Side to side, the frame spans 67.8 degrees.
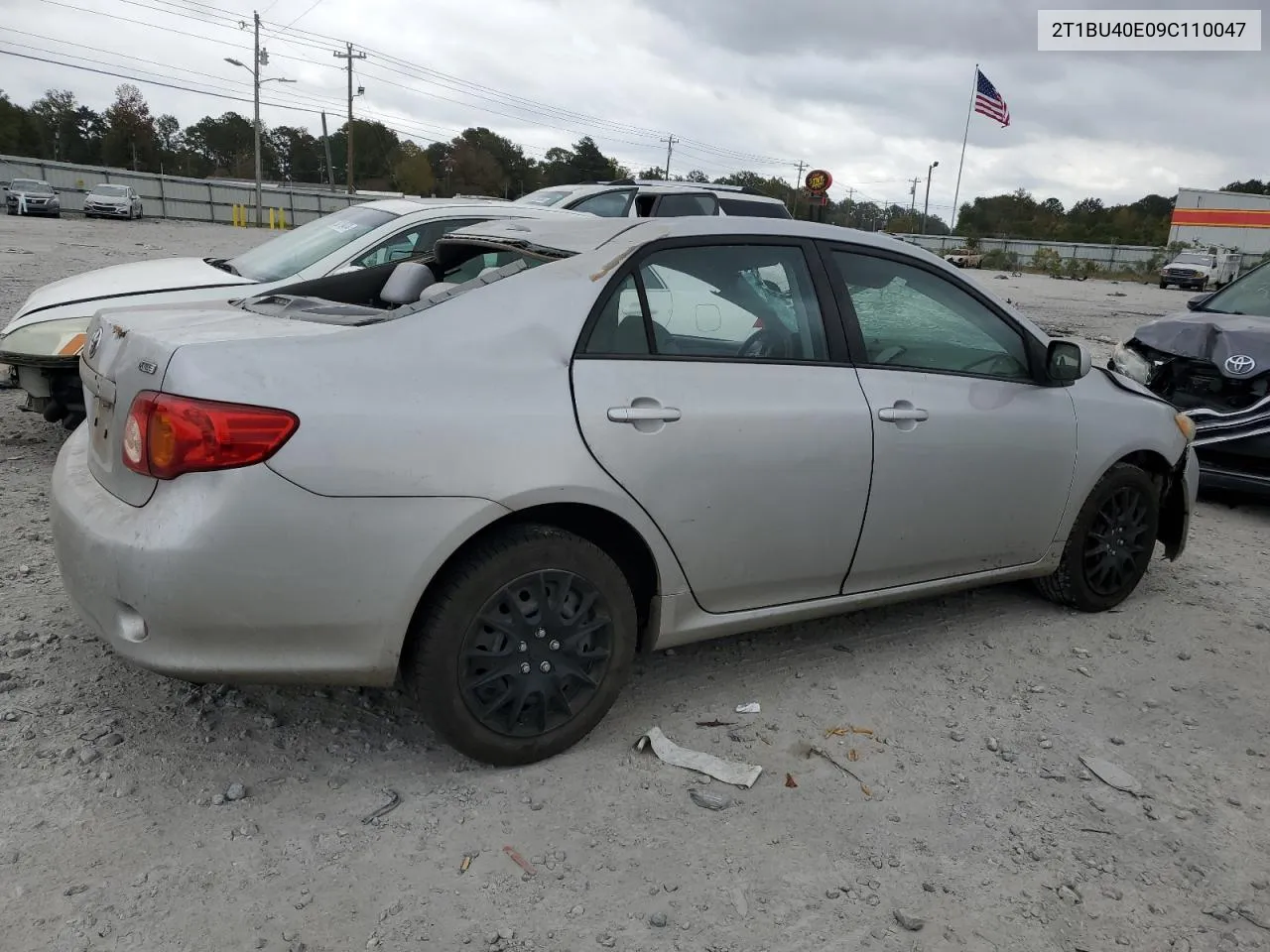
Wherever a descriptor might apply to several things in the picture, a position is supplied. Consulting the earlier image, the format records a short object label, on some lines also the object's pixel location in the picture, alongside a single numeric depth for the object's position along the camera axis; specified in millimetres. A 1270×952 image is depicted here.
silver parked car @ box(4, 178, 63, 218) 33938
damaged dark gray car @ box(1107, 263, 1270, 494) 5840
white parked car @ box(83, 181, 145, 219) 35750
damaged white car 4930
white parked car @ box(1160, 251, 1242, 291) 38719
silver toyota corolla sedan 2348
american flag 36375
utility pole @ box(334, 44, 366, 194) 62000
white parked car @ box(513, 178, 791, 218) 10852
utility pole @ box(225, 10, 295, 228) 52594
